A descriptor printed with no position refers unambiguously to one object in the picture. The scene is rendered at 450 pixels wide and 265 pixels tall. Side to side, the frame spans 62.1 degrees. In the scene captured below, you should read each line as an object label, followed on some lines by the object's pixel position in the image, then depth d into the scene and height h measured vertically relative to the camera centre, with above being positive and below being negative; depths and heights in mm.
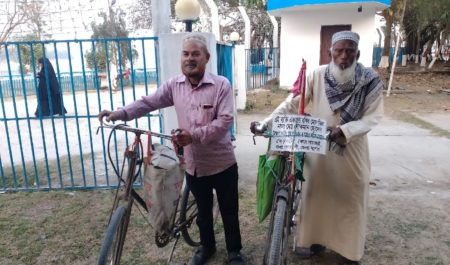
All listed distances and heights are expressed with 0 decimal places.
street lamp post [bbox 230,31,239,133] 12000 +623
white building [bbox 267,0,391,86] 12711 +951
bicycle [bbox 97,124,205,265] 2078 -863
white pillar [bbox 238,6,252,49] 13080 +1007
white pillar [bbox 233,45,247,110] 8752 -288
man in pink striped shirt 2301 -427
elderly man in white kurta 2307 -684
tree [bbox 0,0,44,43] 15217 +1973
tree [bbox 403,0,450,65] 18500 +1720
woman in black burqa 7245 -610
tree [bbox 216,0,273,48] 22500 +2265
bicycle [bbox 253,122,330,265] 2070 -896
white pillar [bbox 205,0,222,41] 10008 +1097
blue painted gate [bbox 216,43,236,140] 4707 -49
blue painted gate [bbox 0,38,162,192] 3854 -1455
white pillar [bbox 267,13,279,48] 16078 +949
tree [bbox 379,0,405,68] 16539 +1504
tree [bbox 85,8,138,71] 23328 +2149
